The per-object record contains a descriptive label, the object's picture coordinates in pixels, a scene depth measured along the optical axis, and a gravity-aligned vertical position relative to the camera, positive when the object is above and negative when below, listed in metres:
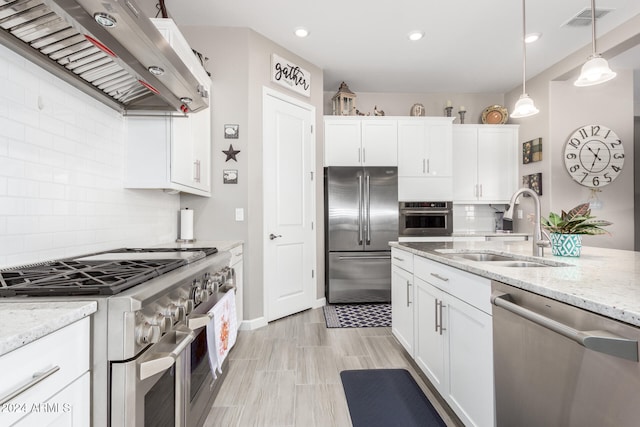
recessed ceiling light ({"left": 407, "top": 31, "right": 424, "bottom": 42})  3.32 +1.91
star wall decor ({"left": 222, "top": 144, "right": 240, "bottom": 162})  3.20 +0.65
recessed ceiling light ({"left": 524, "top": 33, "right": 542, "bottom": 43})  3.33 +1.89
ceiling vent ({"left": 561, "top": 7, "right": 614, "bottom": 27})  2.92 +1.88
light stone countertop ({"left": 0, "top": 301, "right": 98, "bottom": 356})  0.59 -0.21
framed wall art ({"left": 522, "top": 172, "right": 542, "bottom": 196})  4.19 +0.48
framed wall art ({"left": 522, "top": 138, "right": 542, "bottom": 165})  4.21 +0.90
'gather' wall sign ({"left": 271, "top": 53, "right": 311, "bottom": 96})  3.44 +1.60
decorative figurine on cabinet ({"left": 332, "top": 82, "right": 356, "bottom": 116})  4.41 +1.61
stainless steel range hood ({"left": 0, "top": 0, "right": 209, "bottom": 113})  1.03 +0.68
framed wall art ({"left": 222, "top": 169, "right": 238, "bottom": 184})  3.20 +0.42
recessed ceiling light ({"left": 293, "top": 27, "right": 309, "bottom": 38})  3.23 +1.89
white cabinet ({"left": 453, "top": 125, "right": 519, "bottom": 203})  4.68 +0.81
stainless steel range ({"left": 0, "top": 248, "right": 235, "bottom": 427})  0.83 -0.33
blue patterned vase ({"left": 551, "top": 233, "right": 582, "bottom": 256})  1.68 -0.14
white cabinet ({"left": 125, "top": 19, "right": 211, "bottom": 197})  2.11 +0.47
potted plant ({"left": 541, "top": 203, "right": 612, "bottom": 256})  1.68 -0.07
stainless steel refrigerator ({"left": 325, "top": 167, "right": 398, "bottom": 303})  4.04 -0.20
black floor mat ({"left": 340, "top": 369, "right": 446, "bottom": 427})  1.78 -1.10
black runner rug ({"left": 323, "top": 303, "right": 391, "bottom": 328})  3.30 -1.08
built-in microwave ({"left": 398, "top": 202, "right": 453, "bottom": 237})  4.31 -0.01
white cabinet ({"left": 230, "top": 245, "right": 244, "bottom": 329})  2.79 -0.52
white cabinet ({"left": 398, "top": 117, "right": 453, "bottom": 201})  4.42 +0.81
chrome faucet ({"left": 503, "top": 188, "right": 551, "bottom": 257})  1.75 -0.07
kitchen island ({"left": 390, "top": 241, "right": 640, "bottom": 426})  0.81 -0.40
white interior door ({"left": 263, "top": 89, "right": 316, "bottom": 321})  3.38 +0.16
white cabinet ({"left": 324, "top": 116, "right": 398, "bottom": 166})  4.26 +1.03
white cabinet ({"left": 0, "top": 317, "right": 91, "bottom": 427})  0.58 -0.33
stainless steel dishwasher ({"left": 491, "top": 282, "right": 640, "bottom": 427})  0.78 -0.43
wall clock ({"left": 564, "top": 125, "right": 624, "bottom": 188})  3.96 +0.77
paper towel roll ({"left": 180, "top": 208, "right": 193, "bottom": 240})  2.91 -0.06
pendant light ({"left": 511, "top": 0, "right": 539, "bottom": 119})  2.54 +0.88
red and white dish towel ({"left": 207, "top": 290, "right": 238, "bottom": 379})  1.45 -0.55
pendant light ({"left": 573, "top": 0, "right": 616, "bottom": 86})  2.00 +0.91
